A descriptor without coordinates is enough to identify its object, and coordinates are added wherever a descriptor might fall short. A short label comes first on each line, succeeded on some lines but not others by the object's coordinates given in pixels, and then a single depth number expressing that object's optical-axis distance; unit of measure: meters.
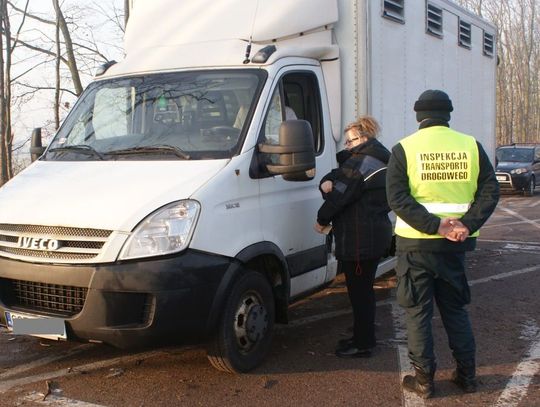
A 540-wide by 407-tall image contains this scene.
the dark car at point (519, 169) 20.27
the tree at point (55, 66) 20.56
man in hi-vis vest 3.94
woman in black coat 4.69
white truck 3.84
